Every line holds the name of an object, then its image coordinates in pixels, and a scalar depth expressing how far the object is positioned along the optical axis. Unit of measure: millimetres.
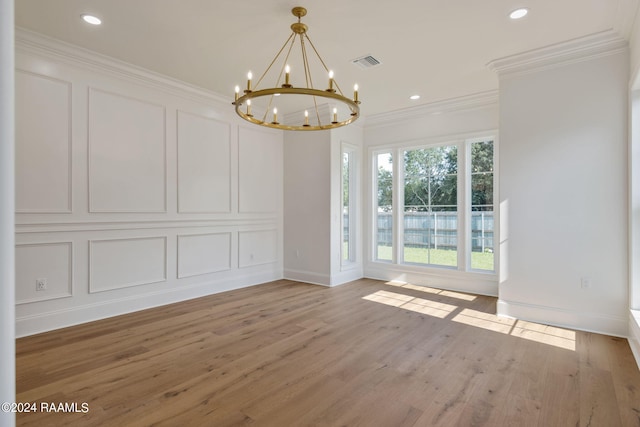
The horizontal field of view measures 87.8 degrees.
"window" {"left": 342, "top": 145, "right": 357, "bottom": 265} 5837
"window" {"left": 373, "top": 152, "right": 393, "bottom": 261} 5867
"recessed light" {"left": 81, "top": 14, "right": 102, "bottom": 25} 2893
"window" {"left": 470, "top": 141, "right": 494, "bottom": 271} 4891
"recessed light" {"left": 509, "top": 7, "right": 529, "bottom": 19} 2785
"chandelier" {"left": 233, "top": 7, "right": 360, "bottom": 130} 2506
